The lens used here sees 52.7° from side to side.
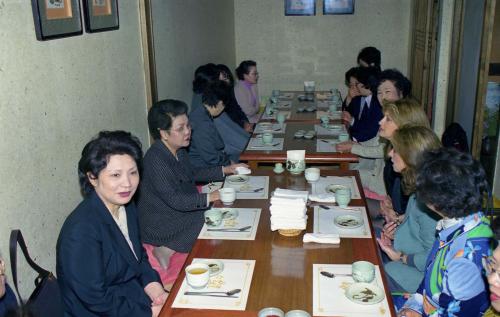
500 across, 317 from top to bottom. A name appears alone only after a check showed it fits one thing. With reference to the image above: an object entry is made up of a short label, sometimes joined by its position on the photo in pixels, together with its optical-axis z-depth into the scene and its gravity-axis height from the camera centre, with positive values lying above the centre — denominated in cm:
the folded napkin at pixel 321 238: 215 -89
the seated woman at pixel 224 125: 435 -83
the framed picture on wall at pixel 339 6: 746 +25
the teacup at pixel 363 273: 182 -87
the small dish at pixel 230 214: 244 -89
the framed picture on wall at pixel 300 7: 752 +25
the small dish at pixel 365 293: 170 -90
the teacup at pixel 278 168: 309 -85
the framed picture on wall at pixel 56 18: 221 +5
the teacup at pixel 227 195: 258 -84
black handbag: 159 -84
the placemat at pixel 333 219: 225 -90
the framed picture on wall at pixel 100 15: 274 +7
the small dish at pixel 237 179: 294 -88
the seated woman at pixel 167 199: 279 -93
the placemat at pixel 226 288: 173 -92
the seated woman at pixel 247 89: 569 -70
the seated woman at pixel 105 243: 191 -82
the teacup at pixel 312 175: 290 -84
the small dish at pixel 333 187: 276 -88
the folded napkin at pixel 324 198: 261 -87
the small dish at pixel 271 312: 162 -90
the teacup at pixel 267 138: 374 -81
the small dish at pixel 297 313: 160 -89
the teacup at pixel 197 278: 180 -88
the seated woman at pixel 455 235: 174 -75
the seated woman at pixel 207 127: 375 -73
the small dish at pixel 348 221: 230 -89
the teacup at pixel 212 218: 231 -85
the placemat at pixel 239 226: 224 -90
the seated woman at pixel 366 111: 418 -73
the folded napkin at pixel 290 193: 246 -82
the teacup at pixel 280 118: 447 -80
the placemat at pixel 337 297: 166 -92
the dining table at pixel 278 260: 172 -91
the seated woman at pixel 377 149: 356 -88
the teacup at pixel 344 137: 369 -81
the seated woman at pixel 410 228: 232 -93
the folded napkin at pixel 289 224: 223 -85
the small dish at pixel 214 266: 192 -91
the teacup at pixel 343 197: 251 -84
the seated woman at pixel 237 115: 521 -91
